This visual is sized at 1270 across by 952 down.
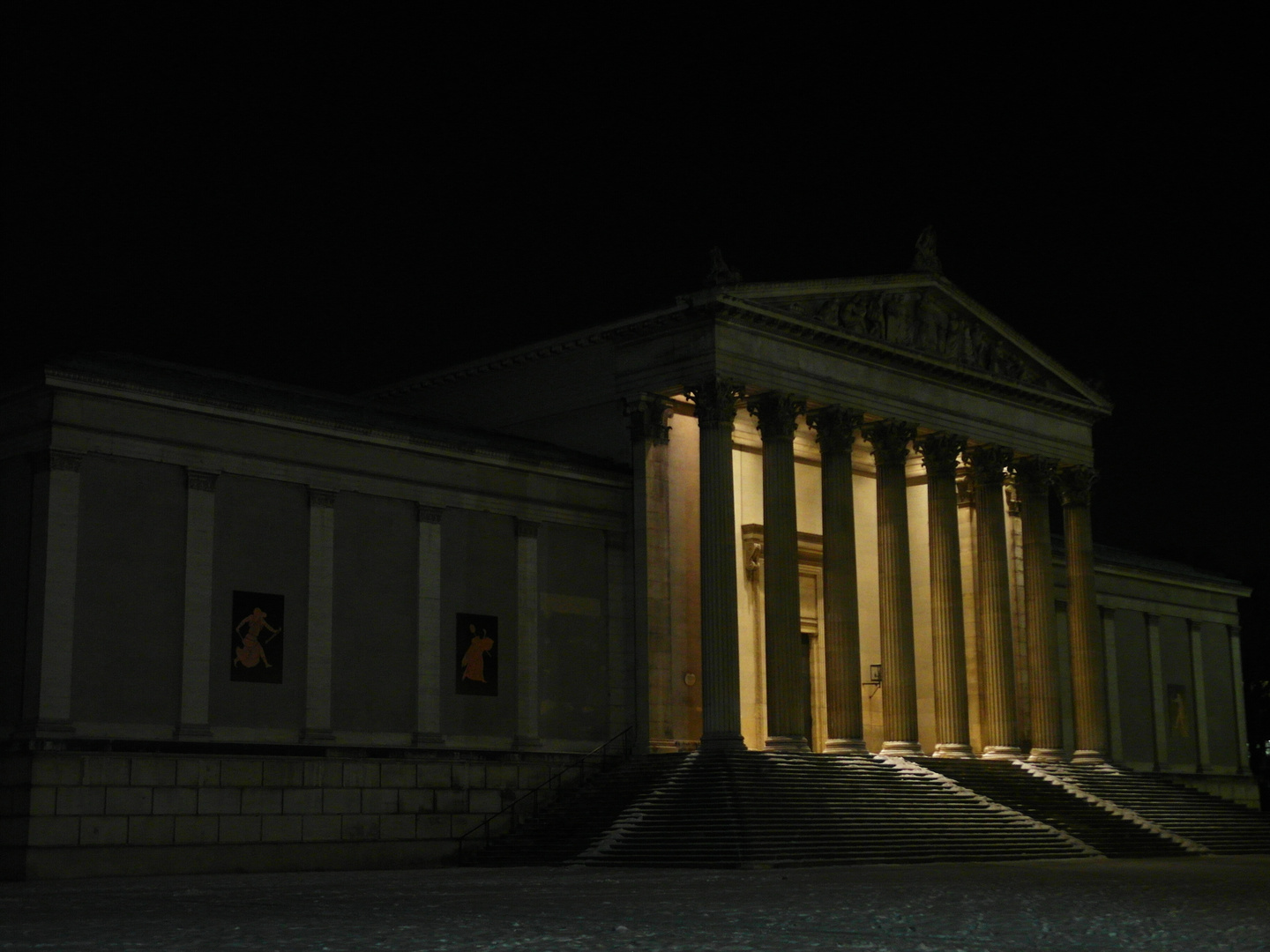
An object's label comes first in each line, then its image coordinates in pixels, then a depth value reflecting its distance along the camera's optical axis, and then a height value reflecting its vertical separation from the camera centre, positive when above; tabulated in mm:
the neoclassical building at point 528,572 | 35719 +4530
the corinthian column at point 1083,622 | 55344 +4023
